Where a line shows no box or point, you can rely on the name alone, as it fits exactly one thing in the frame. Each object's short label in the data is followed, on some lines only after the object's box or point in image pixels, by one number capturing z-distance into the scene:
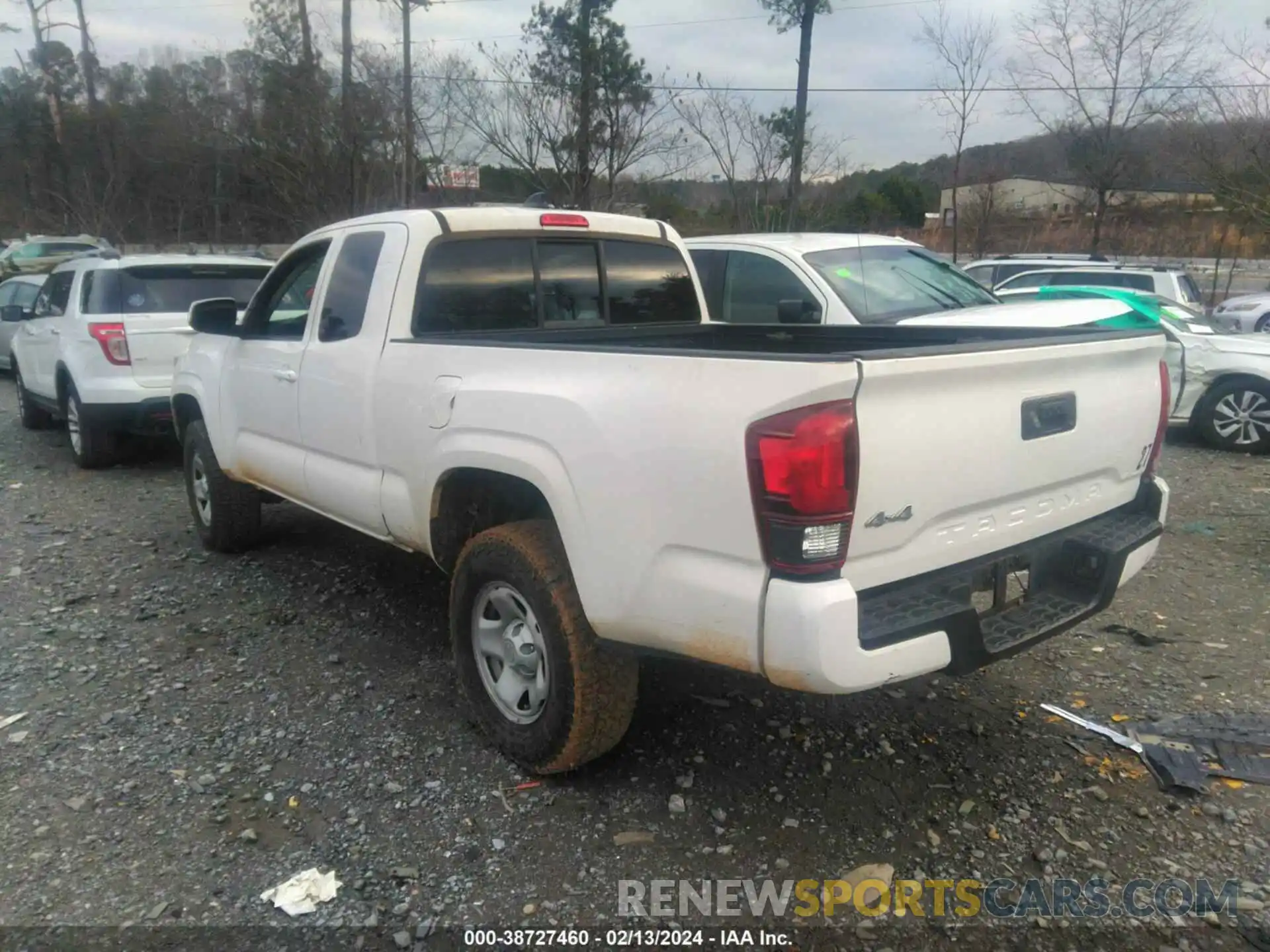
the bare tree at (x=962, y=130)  19.89
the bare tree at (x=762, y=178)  18.11
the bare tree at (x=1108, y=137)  19.03
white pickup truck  2.38
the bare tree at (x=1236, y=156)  11.80
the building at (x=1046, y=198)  23.31
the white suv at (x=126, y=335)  7.43
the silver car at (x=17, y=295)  11.58
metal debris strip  3.25
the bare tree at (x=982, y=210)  23.00
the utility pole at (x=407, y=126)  18.22
